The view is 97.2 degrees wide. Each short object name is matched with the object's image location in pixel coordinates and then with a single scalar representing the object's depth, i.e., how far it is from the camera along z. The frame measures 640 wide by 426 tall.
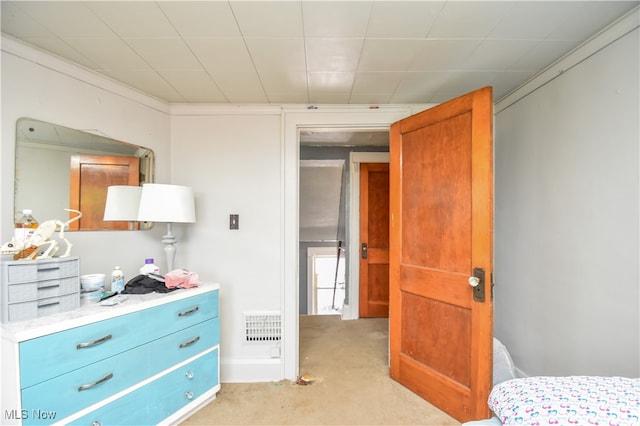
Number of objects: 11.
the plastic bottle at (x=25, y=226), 1.29
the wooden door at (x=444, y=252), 1.62
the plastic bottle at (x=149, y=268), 1.81
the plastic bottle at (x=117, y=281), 1.63
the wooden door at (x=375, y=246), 3.64
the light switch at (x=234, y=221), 2.26
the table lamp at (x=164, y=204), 1.75
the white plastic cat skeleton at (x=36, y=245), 1.25
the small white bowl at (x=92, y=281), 1.51
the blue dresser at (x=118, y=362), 1.12
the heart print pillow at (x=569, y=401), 0.69
